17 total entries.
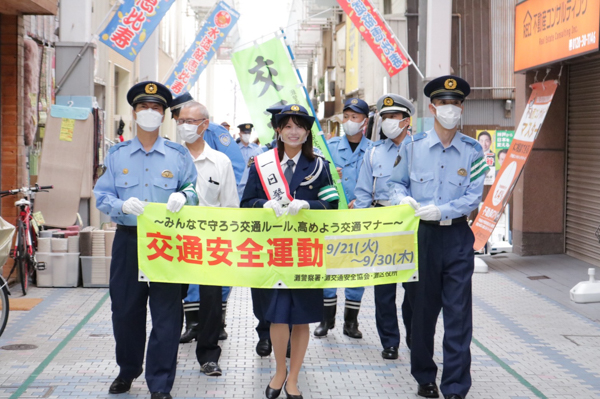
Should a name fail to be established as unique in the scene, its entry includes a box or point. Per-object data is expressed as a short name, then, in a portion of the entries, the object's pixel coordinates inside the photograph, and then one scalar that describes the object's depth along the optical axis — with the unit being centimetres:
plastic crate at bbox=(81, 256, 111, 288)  1066
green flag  909
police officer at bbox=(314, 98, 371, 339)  801
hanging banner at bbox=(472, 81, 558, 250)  1202
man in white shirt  702
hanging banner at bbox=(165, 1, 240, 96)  1655
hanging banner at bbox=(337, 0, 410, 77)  1247
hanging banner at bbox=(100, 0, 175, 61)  1233
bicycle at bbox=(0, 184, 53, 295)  996
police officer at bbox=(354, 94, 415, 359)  723
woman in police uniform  563
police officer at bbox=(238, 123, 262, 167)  1563
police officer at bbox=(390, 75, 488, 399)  575
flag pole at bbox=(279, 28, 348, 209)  805
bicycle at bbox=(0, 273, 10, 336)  715
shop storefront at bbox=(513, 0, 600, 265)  1239
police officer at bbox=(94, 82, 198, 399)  565
